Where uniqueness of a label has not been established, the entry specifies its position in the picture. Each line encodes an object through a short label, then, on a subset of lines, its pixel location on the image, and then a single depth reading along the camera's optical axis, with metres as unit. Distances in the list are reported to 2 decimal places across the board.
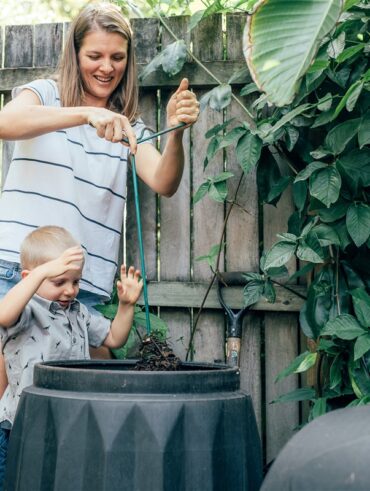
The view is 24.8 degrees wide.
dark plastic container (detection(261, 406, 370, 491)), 0.94
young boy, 2.19
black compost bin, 1.39
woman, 2.63
